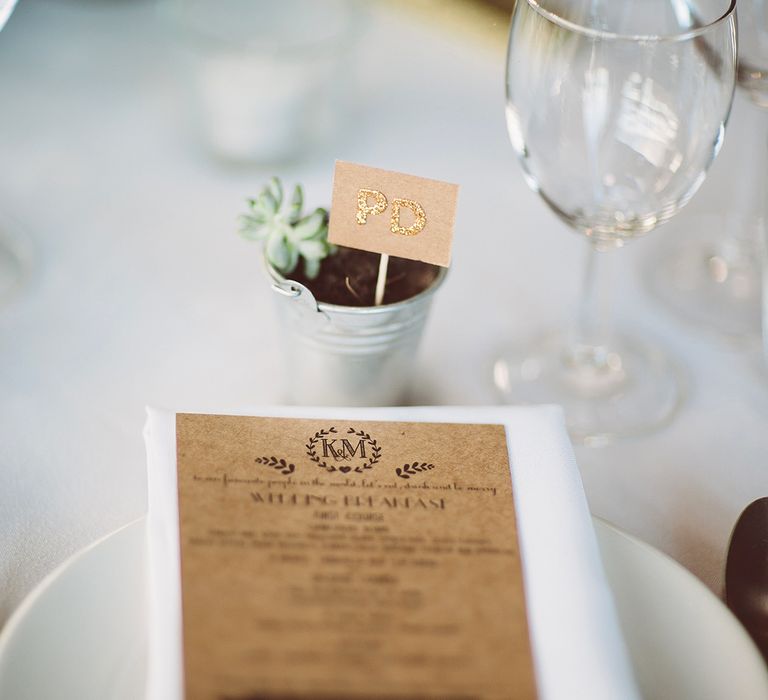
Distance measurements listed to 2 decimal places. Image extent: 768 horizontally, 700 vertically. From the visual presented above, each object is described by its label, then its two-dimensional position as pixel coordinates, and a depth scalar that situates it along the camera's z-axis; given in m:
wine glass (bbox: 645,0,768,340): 0.76
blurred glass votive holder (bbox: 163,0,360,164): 0.83
